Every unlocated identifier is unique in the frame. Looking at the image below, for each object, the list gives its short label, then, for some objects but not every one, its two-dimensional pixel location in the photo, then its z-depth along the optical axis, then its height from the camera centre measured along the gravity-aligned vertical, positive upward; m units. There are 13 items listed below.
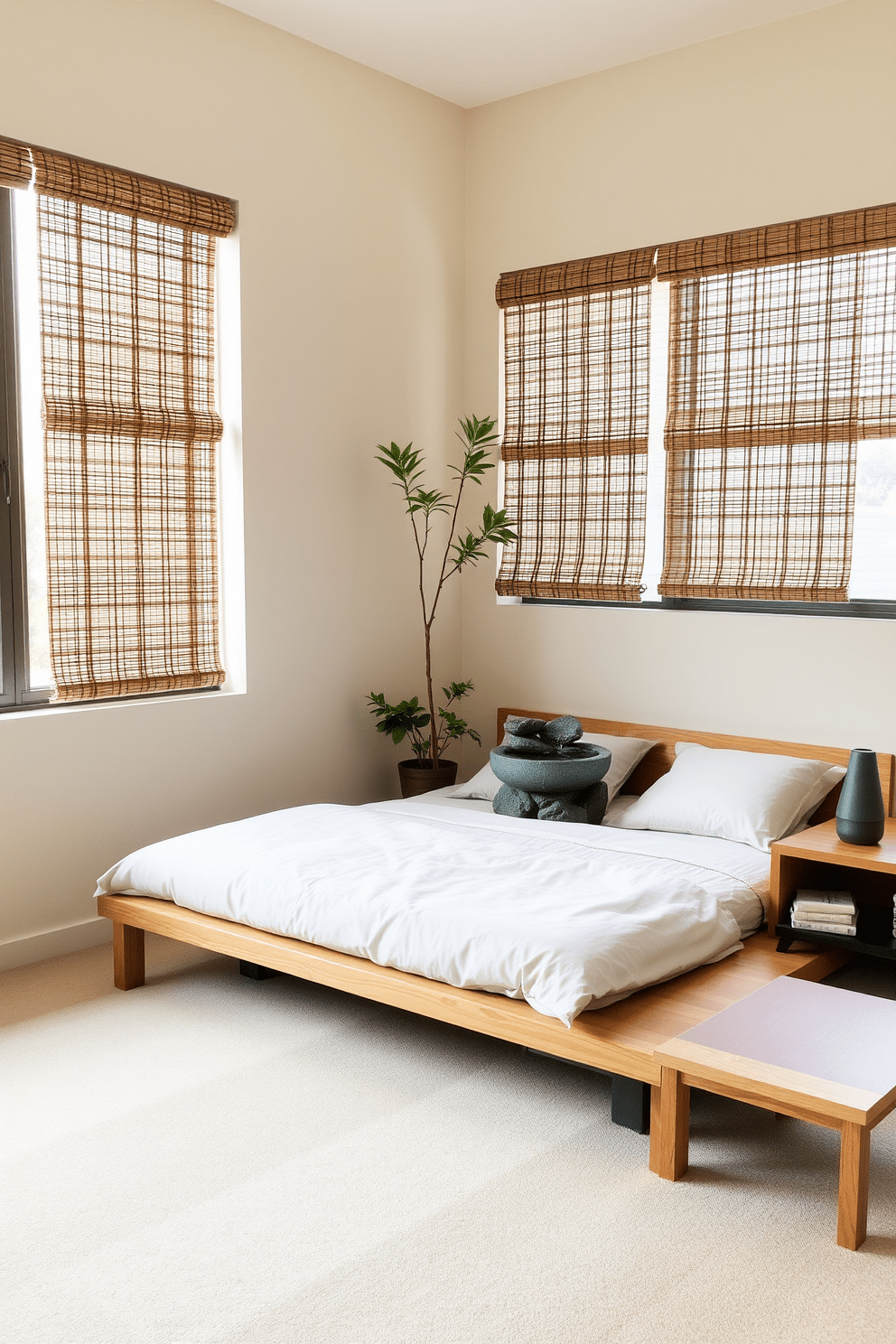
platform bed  2.39 -1.00
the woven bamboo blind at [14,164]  3.34 +1.12
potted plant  4.45 -0.01
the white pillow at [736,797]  3.58 -0.76
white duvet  2.52 -0.84
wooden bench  2.05 -0.96
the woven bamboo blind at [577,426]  4.38 +0.51
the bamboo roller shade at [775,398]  3.83 +0.55
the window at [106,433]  3.49 +0.38
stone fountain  3.76 -0.70
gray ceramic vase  3.19 -0.67
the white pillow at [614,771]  4.15 -0.77
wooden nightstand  3.04 -0.92
